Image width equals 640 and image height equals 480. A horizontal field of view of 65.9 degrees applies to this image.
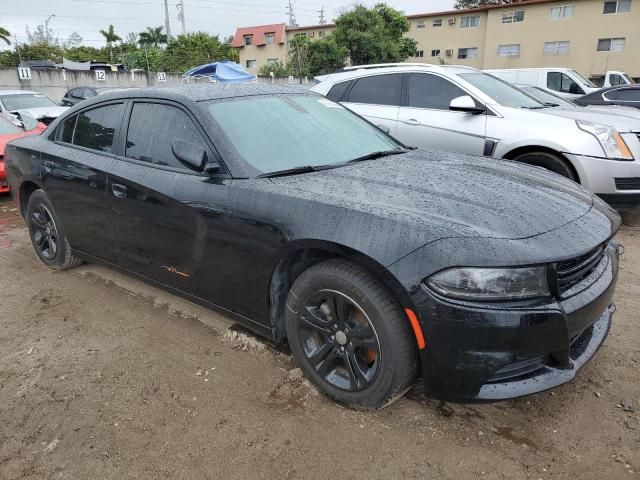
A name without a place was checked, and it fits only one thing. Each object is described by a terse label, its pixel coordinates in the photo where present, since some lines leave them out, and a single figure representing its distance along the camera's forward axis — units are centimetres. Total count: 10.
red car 715
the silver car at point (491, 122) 486
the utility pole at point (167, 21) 4876
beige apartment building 3209
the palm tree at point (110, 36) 5744
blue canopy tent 2008
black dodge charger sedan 202
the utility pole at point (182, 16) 4831
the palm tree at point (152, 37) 5900
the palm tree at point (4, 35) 4338
